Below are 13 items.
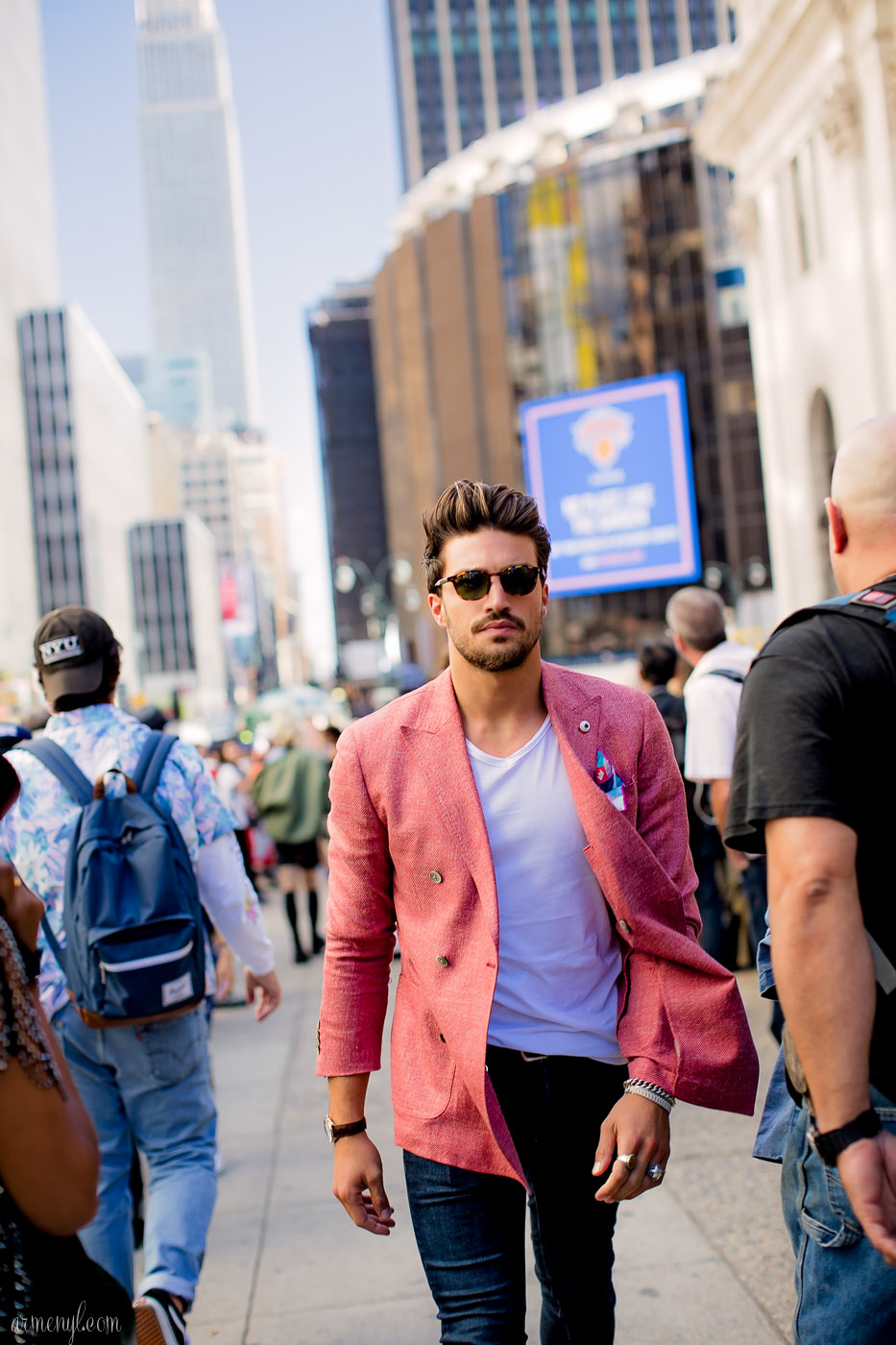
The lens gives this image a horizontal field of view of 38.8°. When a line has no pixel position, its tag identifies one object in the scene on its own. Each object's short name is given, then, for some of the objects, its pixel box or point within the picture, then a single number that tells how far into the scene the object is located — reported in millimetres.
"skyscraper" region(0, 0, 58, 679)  89000
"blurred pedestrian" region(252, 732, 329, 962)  10898
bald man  1925
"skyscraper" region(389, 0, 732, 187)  115250
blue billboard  20688
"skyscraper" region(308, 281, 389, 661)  134750
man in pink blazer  2512
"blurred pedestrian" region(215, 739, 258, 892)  14167
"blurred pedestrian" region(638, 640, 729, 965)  7266
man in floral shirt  3557
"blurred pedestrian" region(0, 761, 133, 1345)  1783
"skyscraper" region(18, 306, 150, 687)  96688
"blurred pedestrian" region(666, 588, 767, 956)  5891
